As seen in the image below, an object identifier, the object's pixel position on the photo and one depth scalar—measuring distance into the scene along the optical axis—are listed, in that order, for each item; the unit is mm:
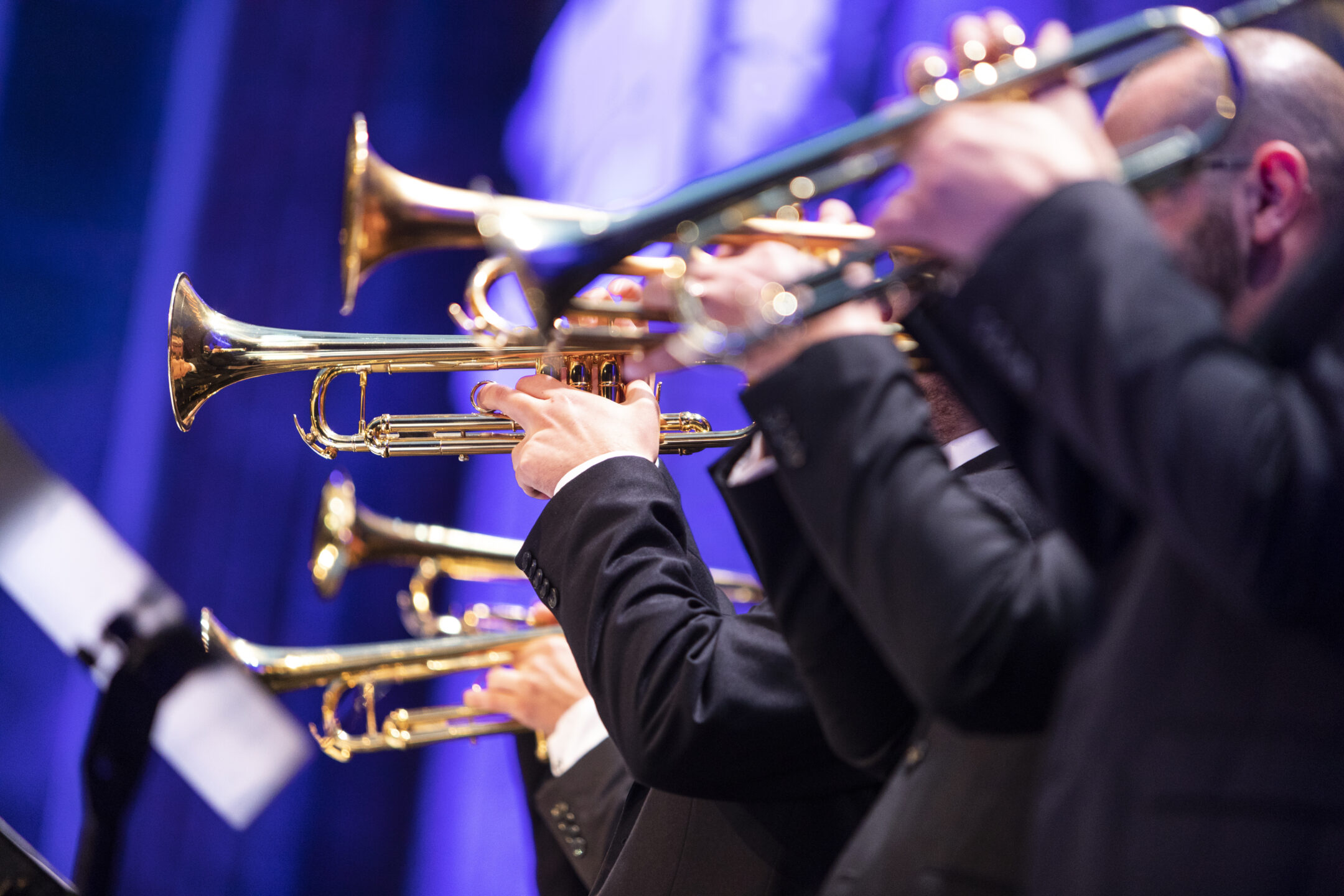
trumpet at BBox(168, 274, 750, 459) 5202
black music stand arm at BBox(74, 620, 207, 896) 5353
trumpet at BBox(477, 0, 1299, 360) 4664
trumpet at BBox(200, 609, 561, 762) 5465
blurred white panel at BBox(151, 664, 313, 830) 5477
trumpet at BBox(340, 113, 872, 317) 5051
